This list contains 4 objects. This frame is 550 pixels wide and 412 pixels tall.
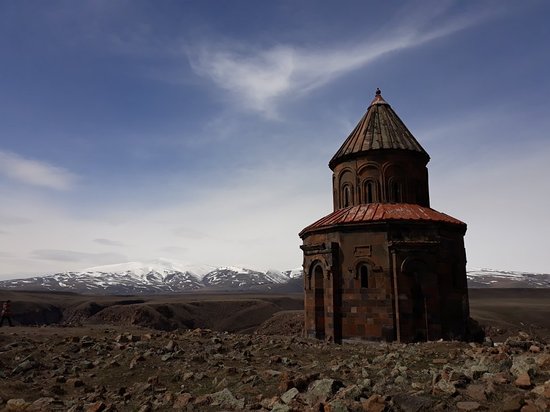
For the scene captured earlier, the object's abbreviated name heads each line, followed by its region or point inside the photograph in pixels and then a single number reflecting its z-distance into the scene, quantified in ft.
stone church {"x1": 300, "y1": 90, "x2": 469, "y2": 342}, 49.57
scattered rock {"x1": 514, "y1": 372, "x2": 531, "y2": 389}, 21.52
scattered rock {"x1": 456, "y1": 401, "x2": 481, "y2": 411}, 20.06
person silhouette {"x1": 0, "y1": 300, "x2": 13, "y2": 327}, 58.55
